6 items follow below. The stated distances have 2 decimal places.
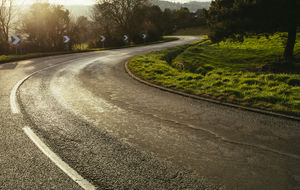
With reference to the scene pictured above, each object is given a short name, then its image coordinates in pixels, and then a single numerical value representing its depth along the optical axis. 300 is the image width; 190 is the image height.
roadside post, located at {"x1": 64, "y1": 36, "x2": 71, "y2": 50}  24.48
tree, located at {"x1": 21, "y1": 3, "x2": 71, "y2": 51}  26.03
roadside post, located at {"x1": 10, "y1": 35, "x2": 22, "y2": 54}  18.76
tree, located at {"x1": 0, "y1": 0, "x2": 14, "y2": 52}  26.98
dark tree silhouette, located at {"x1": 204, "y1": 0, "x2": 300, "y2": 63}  12.59
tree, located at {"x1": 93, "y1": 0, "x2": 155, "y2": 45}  38.66
